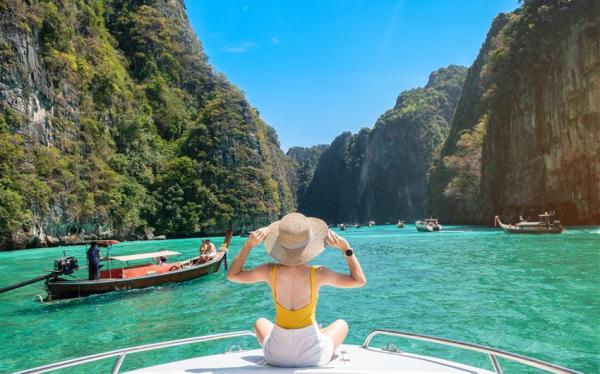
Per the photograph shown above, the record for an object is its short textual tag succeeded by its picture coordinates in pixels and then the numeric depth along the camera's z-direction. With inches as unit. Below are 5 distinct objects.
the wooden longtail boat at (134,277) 483.2
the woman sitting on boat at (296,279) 110.4
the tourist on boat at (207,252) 688.4
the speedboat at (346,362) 103.4
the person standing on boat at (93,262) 526.6
